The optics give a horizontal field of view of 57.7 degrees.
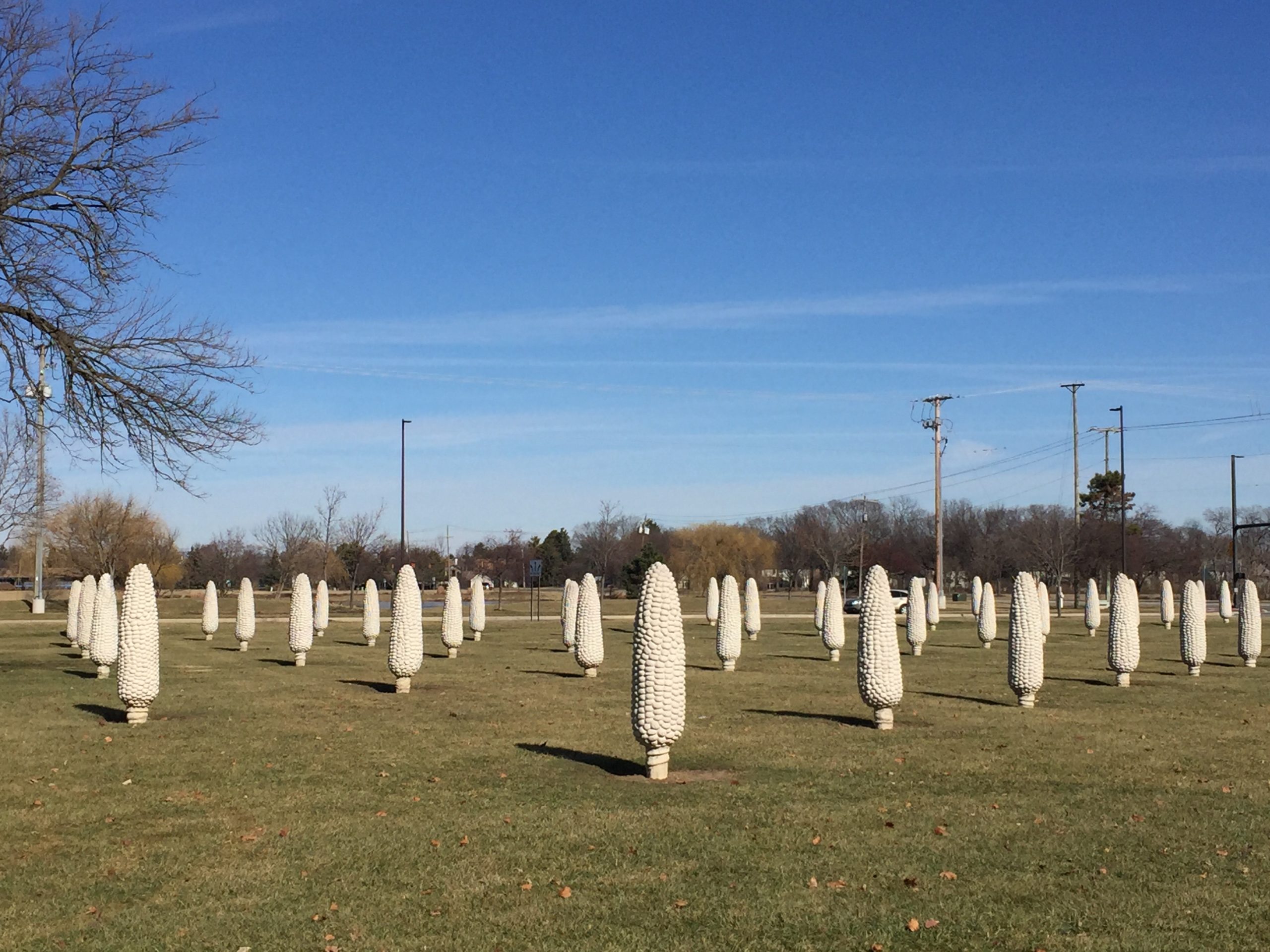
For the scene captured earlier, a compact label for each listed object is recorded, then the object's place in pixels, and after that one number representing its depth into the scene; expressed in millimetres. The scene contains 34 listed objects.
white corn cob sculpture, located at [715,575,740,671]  27578
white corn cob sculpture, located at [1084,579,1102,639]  40250
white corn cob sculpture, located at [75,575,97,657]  29672
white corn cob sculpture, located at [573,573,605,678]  25781
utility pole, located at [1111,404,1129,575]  48531
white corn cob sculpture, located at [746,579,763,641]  38094
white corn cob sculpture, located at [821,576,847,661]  31000
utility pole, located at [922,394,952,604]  59938
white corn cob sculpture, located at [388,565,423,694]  21359
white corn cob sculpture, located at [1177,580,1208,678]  26750
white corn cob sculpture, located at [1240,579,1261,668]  28895
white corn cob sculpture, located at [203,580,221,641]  34406
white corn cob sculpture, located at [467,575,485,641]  38812
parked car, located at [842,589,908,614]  56575
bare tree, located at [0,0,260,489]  20688
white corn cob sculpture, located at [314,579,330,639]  37531
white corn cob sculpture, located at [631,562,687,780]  12898
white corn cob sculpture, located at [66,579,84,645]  33656
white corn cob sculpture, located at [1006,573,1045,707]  19953
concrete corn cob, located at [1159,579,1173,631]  45219
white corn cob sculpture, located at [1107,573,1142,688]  23719
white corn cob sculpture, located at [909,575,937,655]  32812
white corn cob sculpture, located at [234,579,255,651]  32031
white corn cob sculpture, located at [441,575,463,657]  30531
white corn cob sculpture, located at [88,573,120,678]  22922
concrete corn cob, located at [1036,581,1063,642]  36688
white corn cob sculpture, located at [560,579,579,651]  33781
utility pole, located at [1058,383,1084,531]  76250
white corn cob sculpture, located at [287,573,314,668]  27844
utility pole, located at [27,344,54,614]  21625
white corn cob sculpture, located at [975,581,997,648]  32969
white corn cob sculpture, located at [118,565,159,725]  17047
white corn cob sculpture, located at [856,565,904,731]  17000
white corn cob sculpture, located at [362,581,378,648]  35031
